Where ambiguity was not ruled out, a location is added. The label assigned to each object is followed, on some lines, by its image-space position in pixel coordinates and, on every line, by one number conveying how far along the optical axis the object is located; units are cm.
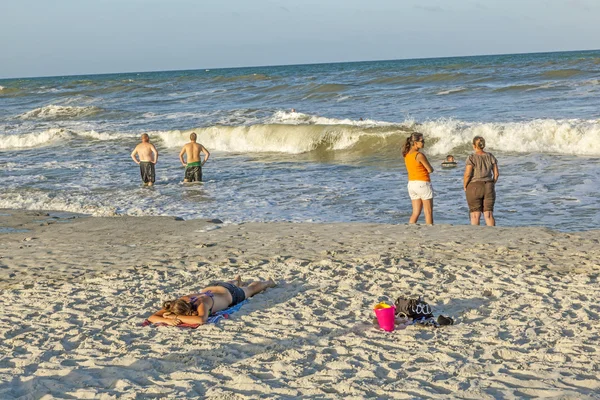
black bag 1146
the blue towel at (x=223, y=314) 1218
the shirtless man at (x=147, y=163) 2959
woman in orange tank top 1870
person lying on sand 1190
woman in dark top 1853
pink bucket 1113
